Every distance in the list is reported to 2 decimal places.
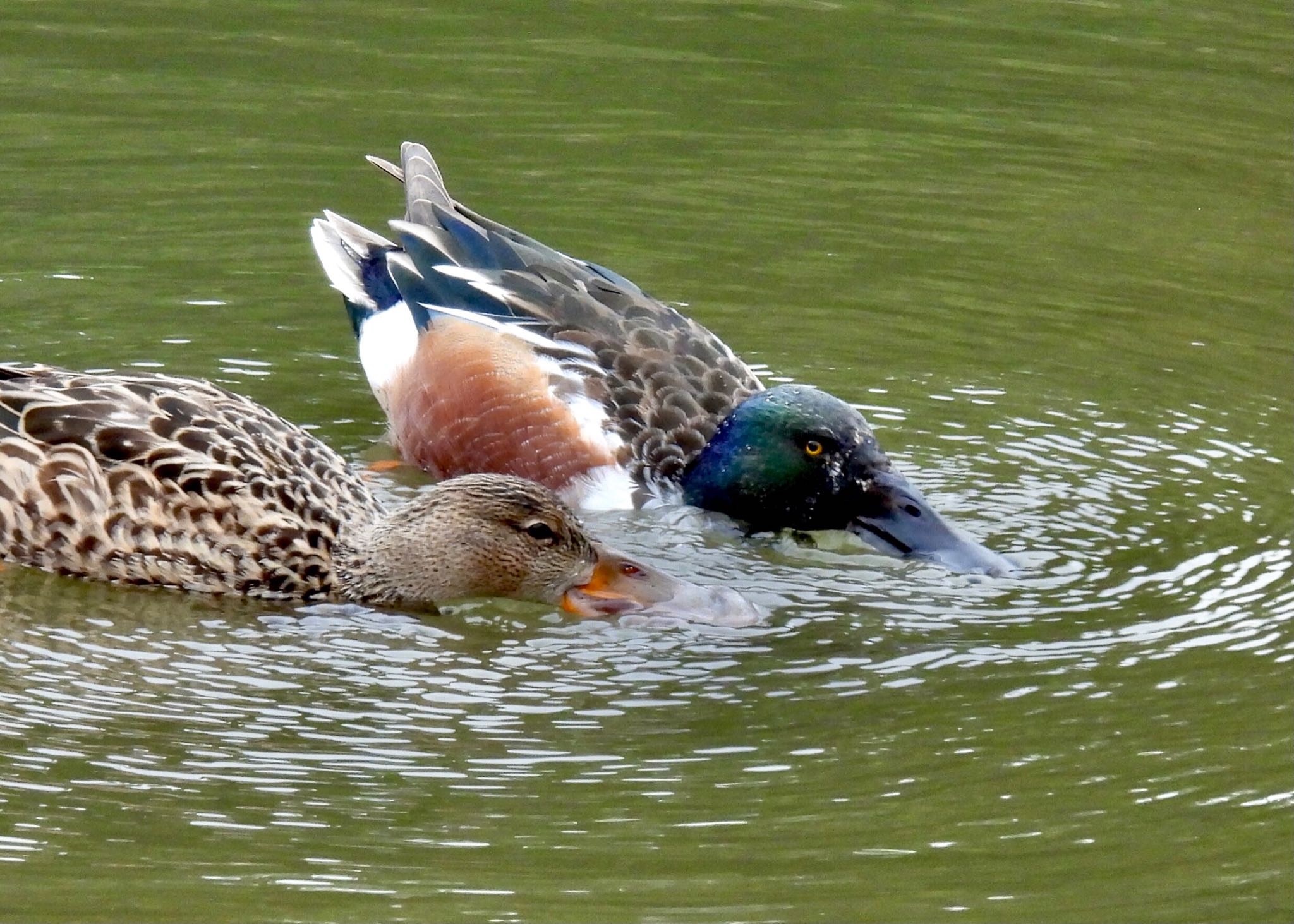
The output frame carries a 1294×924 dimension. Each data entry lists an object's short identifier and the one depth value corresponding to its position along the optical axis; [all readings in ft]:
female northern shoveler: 50.14
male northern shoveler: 55.21
